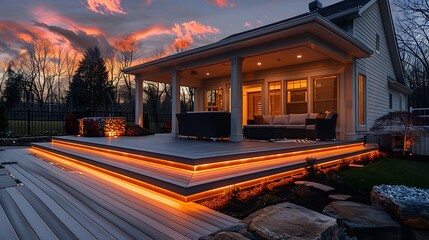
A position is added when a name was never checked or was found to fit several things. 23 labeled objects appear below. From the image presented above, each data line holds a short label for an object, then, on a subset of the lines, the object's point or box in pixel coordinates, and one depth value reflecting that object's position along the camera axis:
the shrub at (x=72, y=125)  10.41
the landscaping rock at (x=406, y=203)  2.40
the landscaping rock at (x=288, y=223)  1.80
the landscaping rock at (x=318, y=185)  3.68
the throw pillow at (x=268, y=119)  8.76
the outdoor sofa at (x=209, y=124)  6.73
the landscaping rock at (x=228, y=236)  1.82
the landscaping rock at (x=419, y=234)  2.28
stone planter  9.09
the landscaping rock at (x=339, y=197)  3.25
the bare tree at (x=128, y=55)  23.97
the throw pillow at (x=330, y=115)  7.10
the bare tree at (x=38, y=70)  24.36
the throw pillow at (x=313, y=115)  7.89
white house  6.16
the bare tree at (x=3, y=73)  24.67
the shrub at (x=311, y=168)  4.56
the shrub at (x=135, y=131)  9.65
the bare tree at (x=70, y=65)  25.66
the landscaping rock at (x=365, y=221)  2.21
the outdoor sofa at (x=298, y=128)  7.01
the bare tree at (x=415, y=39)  15.19
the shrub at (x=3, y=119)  10.31
